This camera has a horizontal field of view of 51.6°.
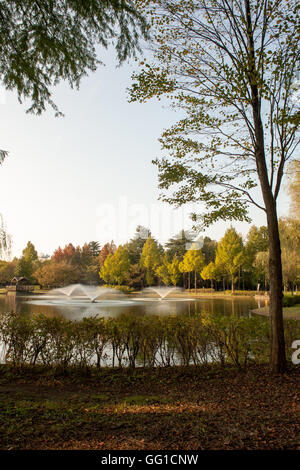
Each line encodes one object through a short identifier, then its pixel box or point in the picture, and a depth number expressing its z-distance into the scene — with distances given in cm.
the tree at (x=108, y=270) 4892
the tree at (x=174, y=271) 4618
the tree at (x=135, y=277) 4938
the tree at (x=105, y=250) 6081
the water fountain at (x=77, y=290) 4472
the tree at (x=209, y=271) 4047
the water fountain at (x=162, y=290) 4098
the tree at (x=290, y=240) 1956
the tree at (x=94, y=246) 7306
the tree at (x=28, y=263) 5413
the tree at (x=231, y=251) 3728
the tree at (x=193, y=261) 4256
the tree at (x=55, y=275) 4906
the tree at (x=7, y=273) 5184
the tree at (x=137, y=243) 5834
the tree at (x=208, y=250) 5400
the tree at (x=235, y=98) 546
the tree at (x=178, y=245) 5350
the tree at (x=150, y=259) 4941
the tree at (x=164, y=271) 4688
